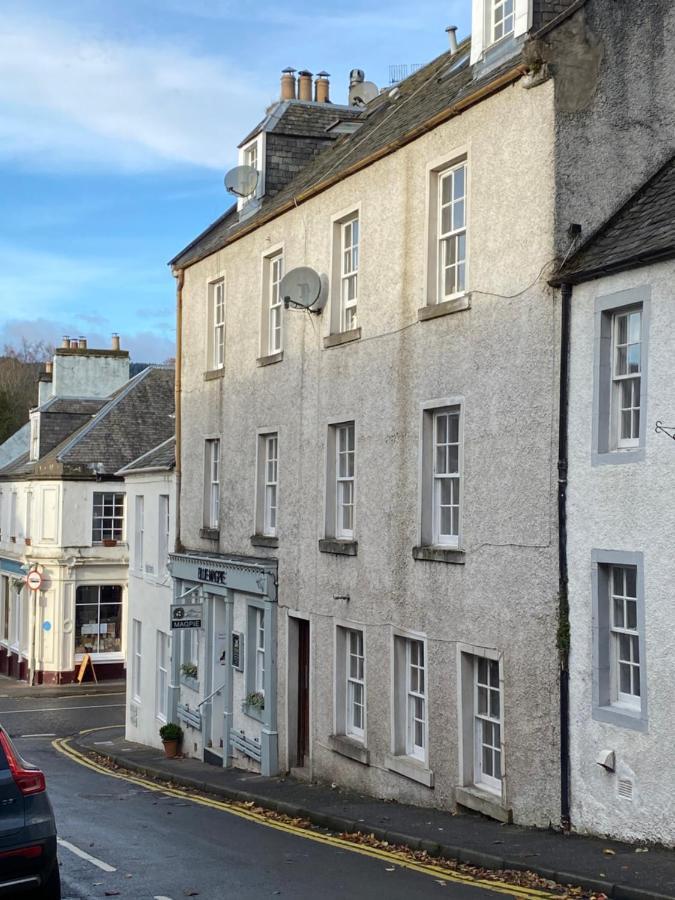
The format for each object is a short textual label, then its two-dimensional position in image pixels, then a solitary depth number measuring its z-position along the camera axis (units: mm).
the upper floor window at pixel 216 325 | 23859
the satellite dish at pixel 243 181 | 23188
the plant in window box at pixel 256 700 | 20953
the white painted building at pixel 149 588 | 27109
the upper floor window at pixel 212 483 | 24219
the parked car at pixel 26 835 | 8828
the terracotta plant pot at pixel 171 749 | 25219
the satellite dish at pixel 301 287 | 18562
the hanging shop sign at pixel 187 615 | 23125
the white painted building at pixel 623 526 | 11180
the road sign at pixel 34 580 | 40656
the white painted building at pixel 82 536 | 41281
